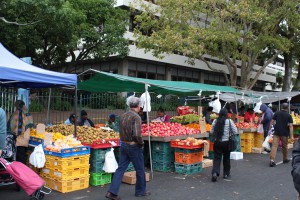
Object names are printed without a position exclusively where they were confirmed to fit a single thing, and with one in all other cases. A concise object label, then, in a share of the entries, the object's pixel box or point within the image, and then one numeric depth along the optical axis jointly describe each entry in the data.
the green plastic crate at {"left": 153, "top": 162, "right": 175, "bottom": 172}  8.72
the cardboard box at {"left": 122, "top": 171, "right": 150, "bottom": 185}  7.20
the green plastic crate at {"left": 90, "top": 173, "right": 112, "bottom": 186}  7.05
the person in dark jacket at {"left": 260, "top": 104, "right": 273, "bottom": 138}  12.66
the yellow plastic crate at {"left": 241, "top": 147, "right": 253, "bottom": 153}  12.45
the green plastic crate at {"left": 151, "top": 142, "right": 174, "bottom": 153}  8.73
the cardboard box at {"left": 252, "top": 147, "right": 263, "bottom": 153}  12.34
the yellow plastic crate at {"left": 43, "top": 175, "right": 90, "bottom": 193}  6.49
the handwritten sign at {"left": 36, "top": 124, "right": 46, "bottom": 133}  7.29
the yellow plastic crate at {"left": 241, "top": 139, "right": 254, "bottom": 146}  12.45
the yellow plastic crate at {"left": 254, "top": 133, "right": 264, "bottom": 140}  12.94
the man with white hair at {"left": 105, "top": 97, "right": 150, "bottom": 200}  5.94
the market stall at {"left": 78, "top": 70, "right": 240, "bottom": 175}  8.55
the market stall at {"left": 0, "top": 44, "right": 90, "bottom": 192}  6.38
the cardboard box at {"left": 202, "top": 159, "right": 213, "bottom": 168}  9.38
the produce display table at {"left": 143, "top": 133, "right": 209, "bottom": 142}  8.57
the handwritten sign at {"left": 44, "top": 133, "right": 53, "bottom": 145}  6.80
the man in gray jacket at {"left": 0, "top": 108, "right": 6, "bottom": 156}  5.14
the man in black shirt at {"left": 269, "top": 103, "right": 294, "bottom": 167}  9.70
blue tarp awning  6.03
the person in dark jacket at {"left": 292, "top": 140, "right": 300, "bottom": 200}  2.55
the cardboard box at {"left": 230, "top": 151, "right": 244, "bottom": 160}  9.32
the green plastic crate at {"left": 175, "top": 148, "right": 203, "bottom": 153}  8.37
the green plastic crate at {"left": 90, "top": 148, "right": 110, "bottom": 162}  7.07
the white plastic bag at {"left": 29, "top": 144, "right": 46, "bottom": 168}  6.52
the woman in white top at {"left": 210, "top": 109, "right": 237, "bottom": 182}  7.67
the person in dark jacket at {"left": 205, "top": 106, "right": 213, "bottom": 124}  12.46
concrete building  27.23
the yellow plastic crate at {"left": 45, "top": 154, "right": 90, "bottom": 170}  6.42
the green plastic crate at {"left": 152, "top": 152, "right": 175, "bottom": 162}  8.73
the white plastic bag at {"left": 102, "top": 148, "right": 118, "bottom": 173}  7.04
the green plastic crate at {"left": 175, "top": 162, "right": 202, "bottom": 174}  8.39
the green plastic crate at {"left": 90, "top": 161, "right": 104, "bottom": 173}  7.07
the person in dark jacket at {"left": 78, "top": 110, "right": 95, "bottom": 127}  10.48
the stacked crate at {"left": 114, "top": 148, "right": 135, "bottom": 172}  7.66
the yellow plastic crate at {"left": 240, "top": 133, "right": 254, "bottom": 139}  12.40
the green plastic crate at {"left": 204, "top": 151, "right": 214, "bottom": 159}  10.51
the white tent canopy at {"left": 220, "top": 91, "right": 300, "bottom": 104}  14.65
